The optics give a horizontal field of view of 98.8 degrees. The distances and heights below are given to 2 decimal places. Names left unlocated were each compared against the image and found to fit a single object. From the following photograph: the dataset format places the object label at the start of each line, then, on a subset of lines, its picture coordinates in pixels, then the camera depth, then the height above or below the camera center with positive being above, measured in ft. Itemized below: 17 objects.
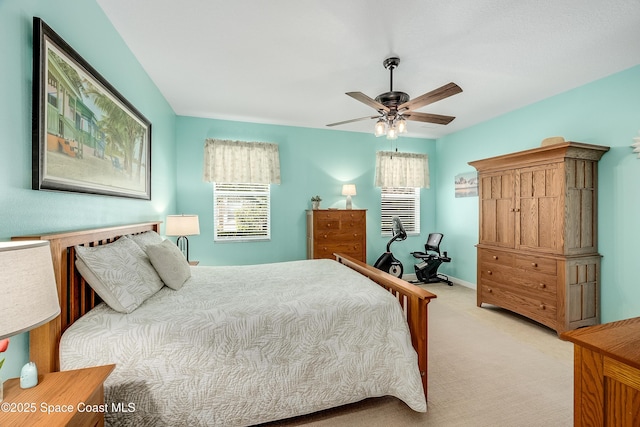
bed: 4.62 -2.48
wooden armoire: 9.56 -0.86
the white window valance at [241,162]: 13.99 +2.69
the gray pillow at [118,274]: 5.04 -1.22
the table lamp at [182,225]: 10.67 -0.47
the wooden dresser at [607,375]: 2.93 -1.86
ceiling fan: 7.79 +3.24
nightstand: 2.95 -2.20
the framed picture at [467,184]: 15.20 +1.63
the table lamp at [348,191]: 15.37 +1.23
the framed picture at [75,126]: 4.39 +1.80
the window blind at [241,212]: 14.52 +0.06
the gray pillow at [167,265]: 6.75 -1.30
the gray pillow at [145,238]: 7.30 -0.73
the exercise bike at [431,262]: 16.14 -2.91
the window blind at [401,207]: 17.35 +0.36
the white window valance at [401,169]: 16.88 +2.72
